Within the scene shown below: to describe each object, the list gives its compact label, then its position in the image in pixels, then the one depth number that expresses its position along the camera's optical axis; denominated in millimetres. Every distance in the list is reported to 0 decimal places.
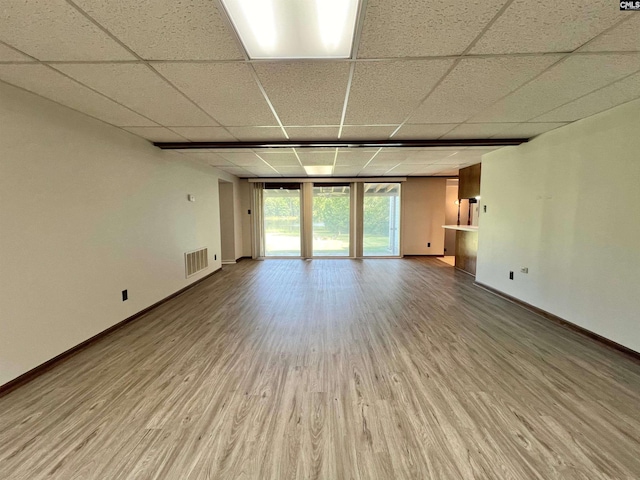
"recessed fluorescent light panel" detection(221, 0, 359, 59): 1331
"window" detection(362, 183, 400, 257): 7934
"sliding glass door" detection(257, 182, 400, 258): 7754
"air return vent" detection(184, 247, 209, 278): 4762
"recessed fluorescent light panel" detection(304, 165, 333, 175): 5710
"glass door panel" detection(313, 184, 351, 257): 7855
